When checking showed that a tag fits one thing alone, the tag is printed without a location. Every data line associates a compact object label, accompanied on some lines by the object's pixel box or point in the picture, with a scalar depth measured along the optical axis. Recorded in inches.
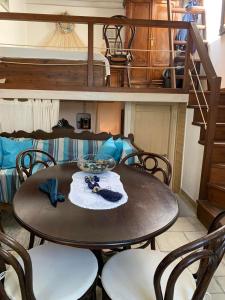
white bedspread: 119.3
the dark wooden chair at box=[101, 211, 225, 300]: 32.4
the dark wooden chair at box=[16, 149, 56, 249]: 70.1
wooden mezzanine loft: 94.9
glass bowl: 69.7
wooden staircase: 95.3
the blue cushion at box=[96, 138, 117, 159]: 105.4
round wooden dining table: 38.6
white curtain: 122.6
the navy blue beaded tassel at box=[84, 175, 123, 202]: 52.1
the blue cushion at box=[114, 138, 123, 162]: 105.7
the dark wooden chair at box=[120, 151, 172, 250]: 71.2
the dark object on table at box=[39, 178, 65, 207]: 50.7
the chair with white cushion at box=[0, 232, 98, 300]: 34.0
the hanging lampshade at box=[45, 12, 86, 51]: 223.9
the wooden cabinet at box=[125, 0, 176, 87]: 200.2
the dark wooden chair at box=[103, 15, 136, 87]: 161.6
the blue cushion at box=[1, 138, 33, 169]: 111.3
